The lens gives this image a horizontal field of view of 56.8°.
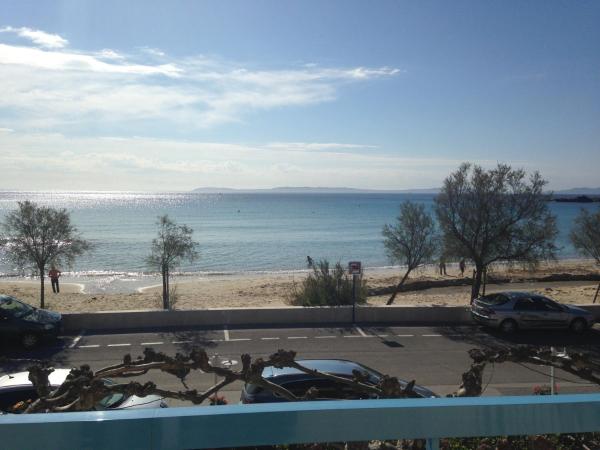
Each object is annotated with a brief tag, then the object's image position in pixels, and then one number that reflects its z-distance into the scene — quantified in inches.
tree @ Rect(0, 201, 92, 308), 881.5
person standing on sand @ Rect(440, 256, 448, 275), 867.6
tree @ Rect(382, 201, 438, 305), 974.4
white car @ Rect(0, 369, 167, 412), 313.9
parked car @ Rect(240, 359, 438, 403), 316.2
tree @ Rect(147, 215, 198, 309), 899.4
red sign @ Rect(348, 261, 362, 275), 698.8
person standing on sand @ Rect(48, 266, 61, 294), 1271.4
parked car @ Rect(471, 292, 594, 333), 684.1
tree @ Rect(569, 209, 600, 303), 990.4
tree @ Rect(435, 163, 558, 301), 811.4
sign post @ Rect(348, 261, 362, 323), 698.8
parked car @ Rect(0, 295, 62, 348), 580.1
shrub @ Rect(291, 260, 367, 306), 837.8
